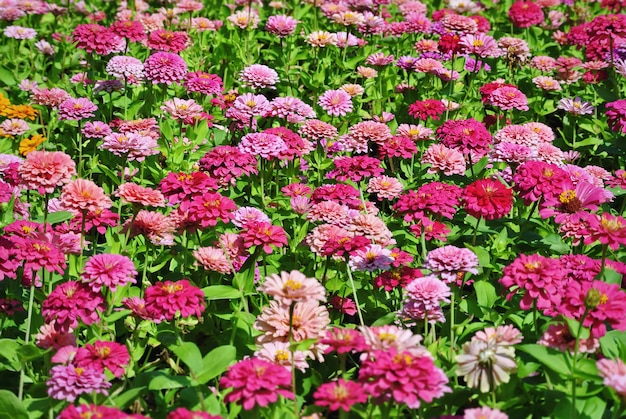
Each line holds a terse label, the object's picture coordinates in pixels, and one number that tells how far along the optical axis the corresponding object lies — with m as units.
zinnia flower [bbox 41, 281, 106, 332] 2.33
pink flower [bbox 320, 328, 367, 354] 2.11
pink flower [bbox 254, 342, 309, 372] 2.30
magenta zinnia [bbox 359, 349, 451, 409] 1.90
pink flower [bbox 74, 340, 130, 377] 2.17
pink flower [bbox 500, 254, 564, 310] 2.29
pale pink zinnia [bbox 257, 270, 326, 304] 2.10
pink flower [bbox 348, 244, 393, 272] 2.75
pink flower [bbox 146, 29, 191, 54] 4.28
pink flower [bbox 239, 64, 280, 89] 4.05
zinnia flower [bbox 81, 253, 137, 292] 2.36
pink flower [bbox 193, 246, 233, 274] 2.81
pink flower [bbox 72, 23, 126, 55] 4.21
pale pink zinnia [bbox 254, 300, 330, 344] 2.38
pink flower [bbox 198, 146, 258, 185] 3.15
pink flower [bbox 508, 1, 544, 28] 5.43
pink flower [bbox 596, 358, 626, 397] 1.94
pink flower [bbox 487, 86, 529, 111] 3.91
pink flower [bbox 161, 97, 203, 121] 3.78
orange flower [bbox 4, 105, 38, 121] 3.98
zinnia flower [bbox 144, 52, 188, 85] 3.88
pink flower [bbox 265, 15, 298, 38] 4.70
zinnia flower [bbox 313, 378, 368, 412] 1.97
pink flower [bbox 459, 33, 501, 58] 4.36
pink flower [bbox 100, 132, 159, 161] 3.27
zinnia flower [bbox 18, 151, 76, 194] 2.64
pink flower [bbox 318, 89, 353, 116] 3.96
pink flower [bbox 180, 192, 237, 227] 2.57
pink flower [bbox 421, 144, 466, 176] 3.36
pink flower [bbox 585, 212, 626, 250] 2.42
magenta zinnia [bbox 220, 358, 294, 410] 1.96
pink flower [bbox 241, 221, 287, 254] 2.64
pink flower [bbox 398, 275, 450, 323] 2.46
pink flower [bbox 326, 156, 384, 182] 3.25
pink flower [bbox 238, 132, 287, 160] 3.35
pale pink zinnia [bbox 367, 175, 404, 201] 3.29
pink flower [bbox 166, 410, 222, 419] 1.88
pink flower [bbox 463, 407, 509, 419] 1.97
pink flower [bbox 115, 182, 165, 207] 2.69
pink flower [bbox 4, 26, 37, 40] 5.04
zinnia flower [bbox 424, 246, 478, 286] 2.49
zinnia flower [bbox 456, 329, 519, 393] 2.12
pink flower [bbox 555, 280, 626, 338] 2.11
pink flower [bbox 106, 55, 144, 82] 4.02
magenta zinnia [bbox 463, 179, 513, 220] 2.75
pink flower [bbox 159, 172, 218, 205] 2.68
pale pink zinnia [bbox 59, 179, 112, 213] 2.57
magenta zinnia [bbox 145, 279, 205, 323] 2.25
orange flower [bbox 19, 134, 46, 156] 3.67
